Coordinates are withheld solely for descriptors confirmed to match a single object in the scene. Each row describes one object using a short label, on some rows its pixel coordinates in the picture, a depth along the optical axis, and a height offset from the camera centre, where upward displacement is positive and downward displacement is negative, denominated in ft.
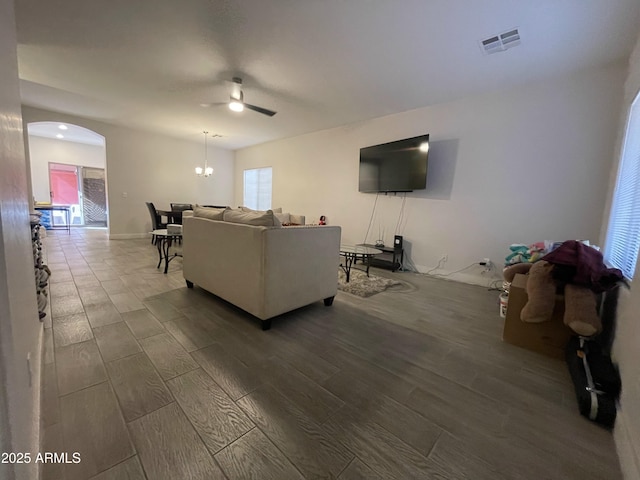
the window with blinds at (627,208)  5.78 +0.42
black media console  13.99 -2.61
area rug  10.12 -3.09
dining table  18.88 -0.96
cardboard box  6.02 -2.64
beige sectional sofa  6.56 -1.55
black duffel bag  4.12 -2.77
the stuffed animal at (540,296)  5.95 -1.76
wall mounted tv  12.80 +2.53
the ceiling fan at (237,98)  10.53 +4.39
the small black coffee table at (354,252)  11.08 -1.77
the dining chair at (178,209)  20.12 -0.51
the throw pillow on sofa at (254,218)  6.64 -0.33
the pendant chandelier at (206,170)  20.75 +2.83
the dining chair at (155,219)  18.53 -1.28
